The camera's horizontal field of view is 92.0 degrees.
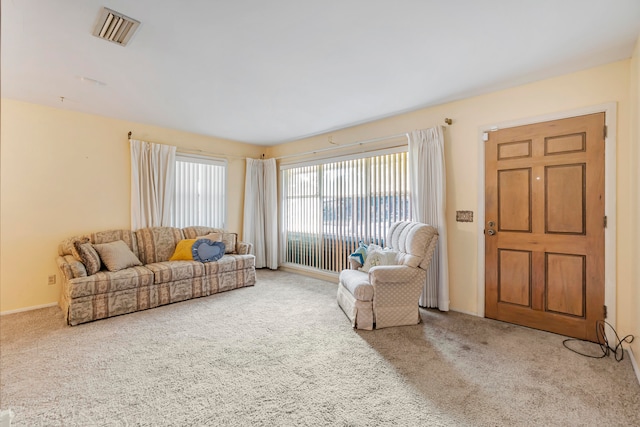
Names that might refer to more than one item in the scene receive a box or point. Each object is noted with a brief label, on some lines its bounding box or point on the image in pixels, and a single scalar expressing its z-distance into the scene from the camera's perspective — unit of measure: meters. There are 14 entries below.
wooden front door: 2.90
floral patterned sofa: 3.40
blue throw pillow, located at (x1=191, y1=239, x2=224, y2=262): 4.43
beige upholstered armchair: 3.19
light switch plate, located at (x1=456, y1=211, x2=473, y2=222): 3.64
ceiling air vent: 2.20
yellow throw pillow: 4.46
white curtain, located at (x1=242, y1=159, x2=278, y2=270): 6.05
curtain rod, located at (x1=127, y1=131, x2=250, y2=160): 5.13
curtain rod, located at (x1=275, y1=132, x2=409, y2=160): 4.26
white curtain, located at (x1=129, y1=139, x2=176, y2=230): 4.57
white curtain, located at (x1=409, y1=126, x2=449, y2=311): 3.73
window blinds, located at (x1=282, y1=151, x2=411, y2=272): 4.39
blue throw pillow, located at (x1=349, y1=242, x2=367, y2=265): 3.95
